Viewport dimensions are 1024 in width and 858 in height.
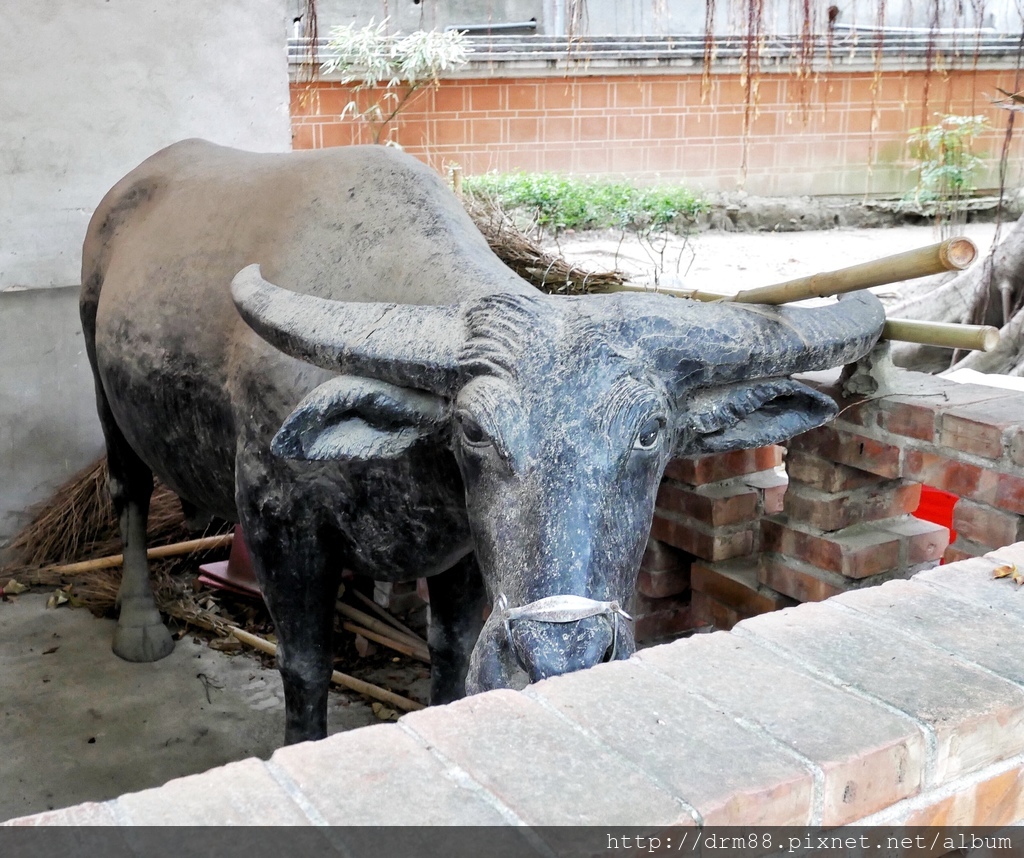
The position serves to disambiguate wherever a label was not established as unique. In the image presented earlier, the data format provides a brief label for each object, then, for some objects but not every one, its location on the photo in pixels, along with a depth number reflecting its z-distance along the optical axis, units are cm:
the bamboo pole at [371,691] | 338
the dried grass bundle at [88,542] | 434
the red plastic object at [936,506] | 351
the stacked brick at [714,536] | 292
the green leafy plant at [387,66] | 1040
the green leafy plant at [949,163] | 1026
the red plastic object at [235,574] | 407
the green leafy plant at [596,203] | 982
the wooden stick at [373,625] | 380
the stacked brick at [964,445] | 229
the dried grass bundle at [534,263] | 355
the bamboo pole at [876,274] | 207
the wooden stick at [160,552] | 442
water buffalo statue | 190
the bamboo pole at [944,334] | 225
